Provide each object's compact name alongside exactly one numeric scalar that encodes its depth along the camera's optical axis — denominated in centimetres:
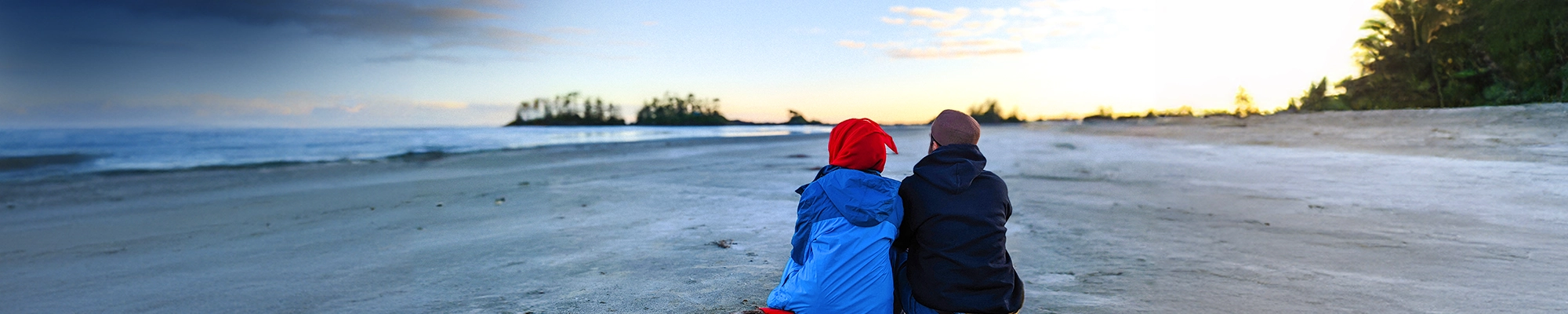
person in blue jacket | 240
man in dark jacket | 232
